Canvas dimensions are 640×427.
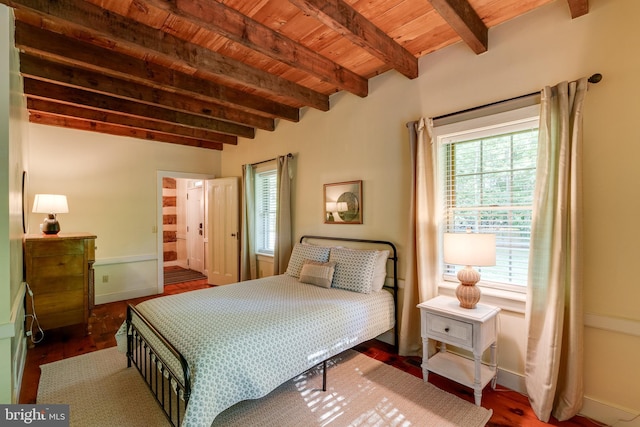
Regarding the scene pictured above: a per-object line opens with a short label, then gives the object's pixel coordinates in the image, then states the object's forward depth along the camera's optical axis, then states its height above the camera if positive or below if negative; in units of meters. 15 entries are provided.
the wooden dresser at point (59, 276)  3.13 -0.66
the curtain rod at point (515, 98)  1.94 +0.83
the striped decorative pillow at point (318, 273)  3.03 -0.63
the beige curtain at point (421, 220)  2.69 -0.09
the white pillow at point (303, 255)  3.35 -0.50
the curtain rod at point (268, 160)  4.17 +0.79
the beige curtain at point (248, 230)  4.79 -0.27
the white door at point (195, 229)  6.85 -0.36
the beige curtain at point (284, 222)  4.18 -0.14
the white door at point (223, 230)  5.18 -0.31
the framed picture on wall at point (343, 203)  3.36 +0.10
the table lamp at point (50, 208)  3.49 +0.09
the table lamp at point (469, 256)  2.14 -0.34
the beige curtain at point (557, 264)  1.95 -0.37
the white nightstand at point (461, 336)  2.11 -0.93
